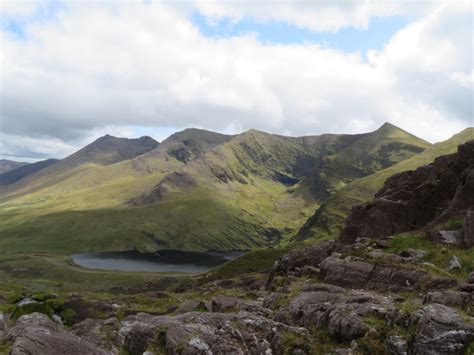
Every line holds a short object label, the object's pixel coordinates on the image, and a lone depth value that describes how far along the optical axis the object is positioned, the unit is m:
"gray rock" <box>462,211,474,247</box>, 34.47
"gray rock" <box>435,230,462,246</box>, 35.97
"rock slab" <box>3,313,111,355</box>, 19.59
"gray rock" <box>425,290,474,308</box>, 21.03
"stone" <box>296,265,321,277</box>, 36.94
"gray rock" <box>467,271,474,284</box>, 24.96
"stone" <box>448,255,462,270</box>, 30.06
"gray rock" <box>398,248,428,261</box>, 34.09
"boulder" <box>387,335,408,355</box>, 18.09
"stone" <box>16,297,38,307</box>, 49.45
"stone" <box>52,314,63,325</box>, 42.61
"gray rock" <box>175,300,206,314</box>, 36.25
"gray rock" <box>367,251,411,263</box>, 31.76
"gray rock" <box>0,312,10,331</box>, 33.28
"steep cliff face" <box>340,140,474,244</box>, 45.88
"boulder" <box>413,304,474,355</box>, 17.22
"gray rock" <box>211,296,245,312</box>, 31.76
